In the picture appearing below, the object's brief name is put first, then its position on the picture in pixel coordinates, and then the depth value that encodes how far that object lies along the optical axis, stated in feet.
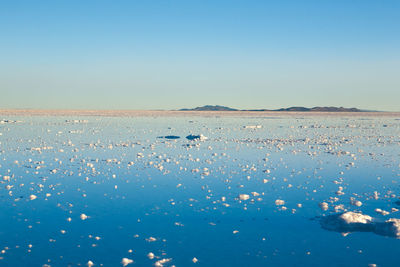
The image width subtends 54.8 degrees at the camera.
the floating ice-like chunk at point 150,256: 17.37
